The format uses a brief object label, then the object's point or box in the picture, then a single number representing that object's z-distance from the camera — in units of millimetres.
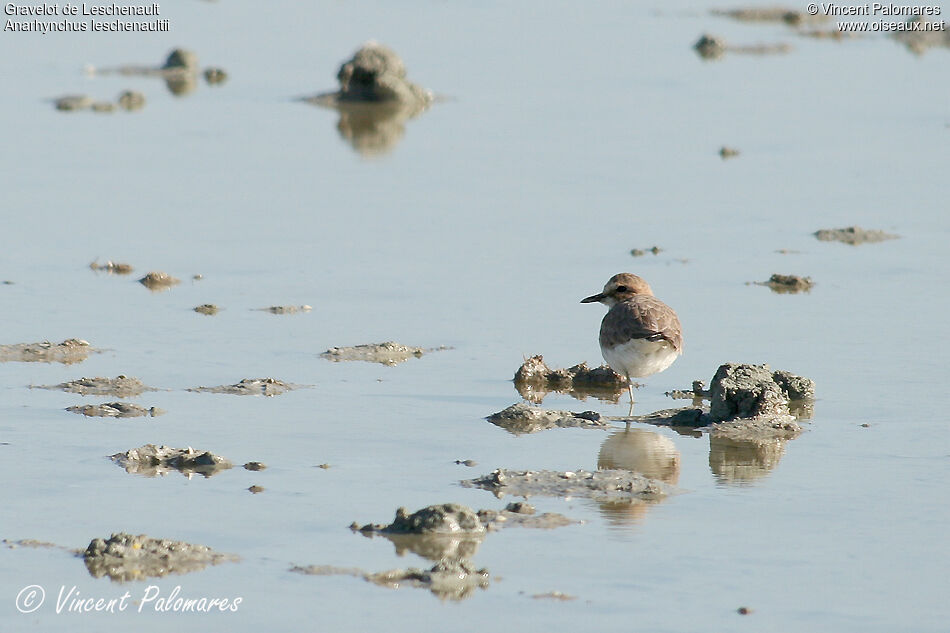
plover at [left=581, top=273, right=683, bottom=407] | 10570
